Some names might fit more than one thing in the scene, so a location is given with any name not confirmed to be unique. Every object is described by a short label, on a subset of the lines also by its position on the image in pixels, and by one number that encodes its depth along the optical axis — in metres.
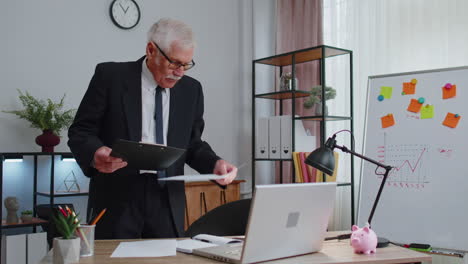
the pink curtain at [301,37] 4.18
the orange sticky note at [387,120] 3.13
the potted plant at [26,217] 3.23
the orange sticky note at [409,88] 3.06
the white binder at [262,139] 4.21
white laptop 1.33
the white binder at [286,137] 4.00
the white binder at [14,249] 3.11
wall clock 3.93
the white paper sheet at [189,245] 1.55
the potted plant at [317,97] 3.86
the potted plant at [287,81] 4.16
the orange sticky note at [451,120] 2.82
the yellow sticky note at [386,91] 3.18
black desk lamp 1.79
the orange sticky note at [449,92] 2.87
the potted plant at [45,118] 3.32
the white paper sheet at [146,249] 1.47
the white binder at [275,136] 4.09
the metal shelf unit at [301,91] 3.78
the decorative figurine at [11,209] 3.17
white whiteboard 2.77
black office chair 2.16
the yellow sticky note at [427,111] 2.94
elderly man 1.83
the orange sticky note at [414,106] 3.02
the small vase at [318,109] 3.85
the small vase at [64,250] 1.35
